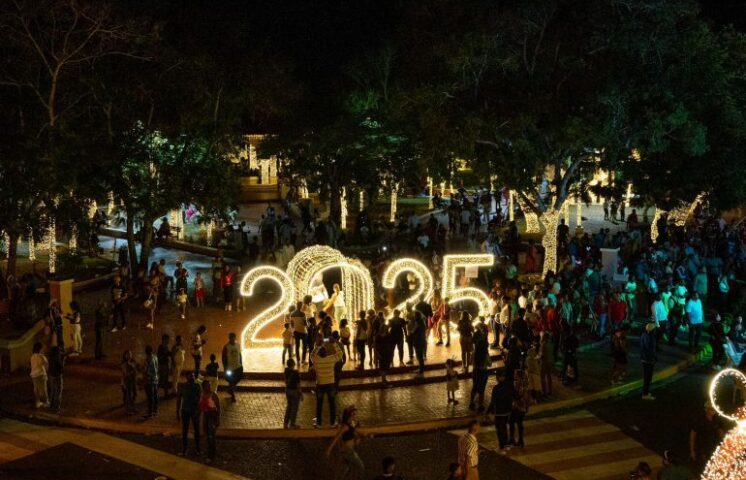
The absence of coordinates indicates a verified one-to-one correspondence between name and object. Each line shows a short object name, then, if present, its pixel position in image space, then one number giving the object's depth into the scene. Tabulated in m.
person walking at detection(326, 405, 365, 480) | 11.78
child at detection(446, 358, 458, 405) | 16.28
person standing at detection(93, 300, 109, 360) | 19.45
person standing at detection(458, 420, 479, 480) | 11.49
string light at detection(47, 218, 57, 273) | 29.30
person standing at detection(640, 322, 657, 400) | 17.03
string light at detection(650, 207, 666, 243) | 36.44
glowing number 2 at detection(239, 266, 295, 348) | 20.33
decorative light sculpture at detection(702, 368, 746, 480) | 11.59
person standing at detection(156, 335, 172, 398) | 16.81
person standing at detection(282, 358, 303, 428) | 14.70
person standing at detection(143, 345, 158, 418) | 15.90
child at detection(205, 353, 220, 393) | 15.70
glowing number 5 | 21.64
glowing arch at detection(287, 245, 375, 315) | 20.73
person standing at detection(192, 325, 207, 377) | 17.30
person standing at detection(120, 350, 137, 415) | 15.84
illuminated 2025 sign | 20.45
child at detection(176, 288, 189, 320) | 24.08
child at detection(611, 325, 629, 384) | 17.80
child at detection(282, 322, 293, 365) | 18.39
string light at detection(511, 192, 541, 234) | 38.04
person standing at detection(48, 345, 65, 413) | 16.36
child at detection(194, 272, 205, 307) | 25.34
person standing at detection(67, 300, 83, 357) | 19.59
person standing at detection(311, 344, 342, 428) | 15.20
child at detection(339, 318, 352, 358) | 18.22
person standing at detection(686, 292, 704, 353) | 20.91
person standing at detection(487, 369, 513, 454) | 13.92
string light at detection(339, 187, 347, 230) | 41.90
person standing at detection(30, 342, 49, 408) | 16.47
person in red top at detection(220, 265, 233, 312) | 24.98
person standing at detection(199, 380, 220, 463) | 13.75
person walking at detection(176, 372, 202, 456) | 14.03
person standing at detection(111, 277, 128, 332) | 22.09
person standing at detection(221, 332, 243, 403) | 16.69
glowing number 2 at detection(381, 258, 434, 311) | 21.36
